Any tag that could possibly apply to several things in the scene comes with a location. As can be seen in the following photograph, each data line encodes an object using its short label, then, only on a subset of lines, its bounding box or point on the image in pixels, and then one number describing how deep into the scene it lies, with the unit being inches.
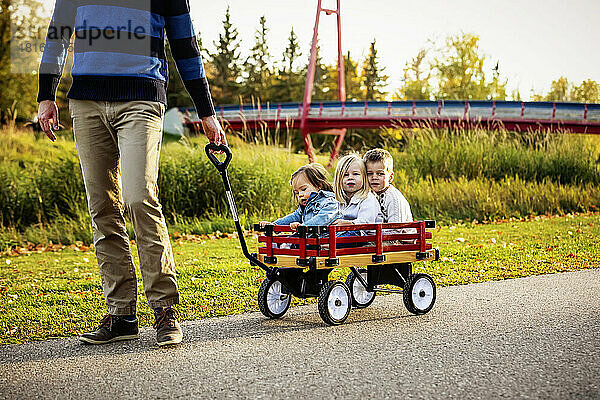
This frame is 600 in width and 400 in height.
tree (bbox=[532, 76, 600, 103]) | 1309.1
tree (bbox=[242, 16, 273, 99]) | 2217.0
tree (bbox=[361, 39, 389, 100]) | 2461.9
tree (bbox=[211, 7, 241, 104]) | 2213.3
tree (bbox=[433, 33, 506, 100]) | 1705.0
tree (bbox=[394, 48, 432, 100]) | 1868.8
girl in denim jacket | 180.5
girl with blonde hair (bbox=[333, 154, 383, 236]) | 191.9
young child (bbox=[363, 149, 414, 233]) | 193.3
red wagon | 166.7
